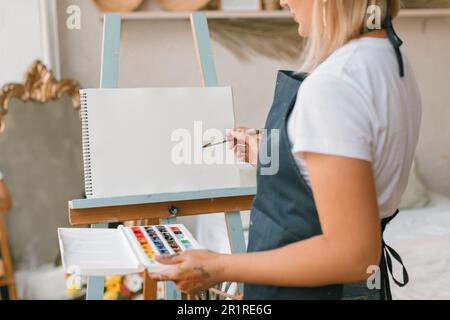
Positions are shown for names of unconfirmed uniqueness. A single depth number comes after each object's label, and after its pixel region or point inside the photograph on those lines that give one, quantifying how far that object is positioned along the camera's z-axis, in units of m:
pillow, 3.08
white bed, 2.31
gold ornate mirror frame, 2.70
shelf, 2.85
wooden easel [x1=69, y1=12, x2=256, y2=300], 1.44
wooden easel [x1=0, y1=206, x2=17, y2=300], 2.66
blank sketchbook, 1.47
